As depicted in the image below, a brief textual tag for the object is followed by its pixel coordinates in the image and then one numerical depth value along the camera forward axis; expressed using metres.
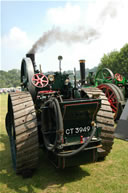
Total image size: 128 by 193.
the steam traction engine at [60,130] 3.82
